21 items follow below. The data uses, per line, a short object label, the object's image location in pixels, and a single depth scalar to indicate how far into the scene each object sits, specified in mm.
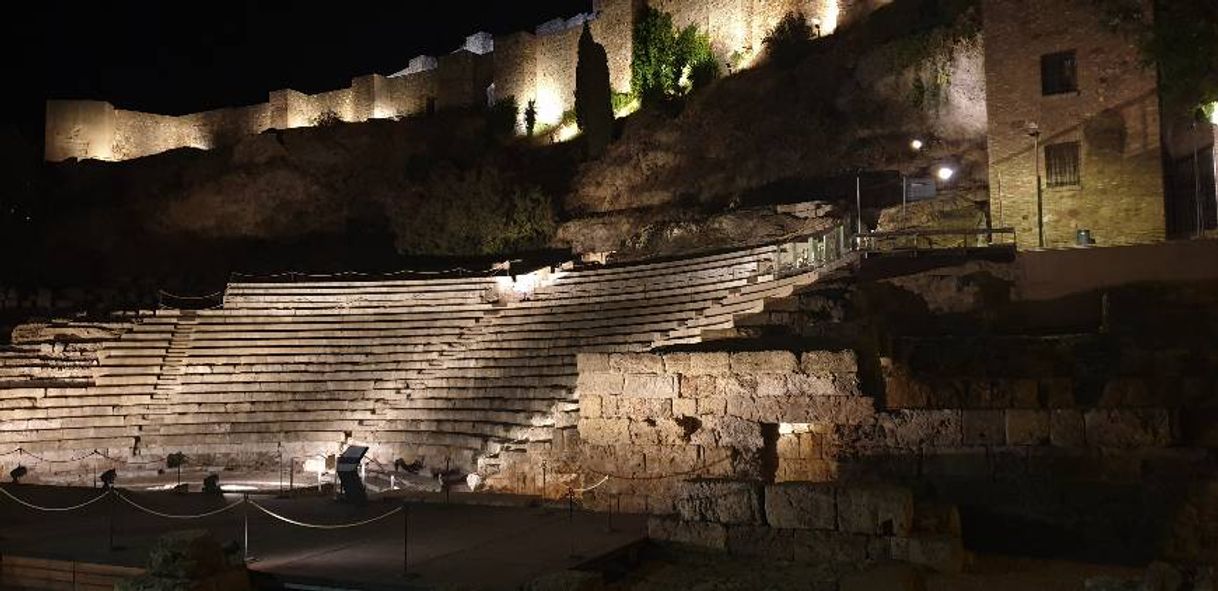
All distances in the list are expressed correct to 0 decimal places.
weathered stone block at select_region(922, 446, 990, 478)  9469
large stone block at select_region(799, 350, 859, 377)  10234
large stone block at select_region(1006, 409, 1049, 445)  9281
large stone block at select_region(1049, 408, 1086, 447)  9141
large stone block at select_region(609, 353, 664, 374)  11312
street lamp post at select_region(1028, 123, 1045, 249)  17928
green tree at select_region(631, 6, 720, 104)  36719
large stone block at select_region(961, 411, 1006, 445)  9453
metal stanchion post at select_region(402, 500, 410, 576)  7602
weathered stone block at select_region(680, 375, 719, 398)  10984
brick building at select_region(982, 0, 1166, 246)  17219
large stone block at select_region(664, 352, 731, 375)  10922
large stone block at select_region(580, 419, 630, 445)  11430
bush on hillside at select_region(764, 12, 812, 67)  32969
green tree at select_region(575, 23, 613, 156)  35375
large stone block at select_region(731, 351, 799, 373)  10500
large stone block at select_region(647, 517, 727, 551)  8227
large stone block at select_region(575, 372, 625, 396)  11523
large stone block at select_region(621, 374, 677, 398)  11180
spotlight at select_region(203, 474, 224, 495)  12789
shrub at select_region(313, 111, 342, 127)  44291
